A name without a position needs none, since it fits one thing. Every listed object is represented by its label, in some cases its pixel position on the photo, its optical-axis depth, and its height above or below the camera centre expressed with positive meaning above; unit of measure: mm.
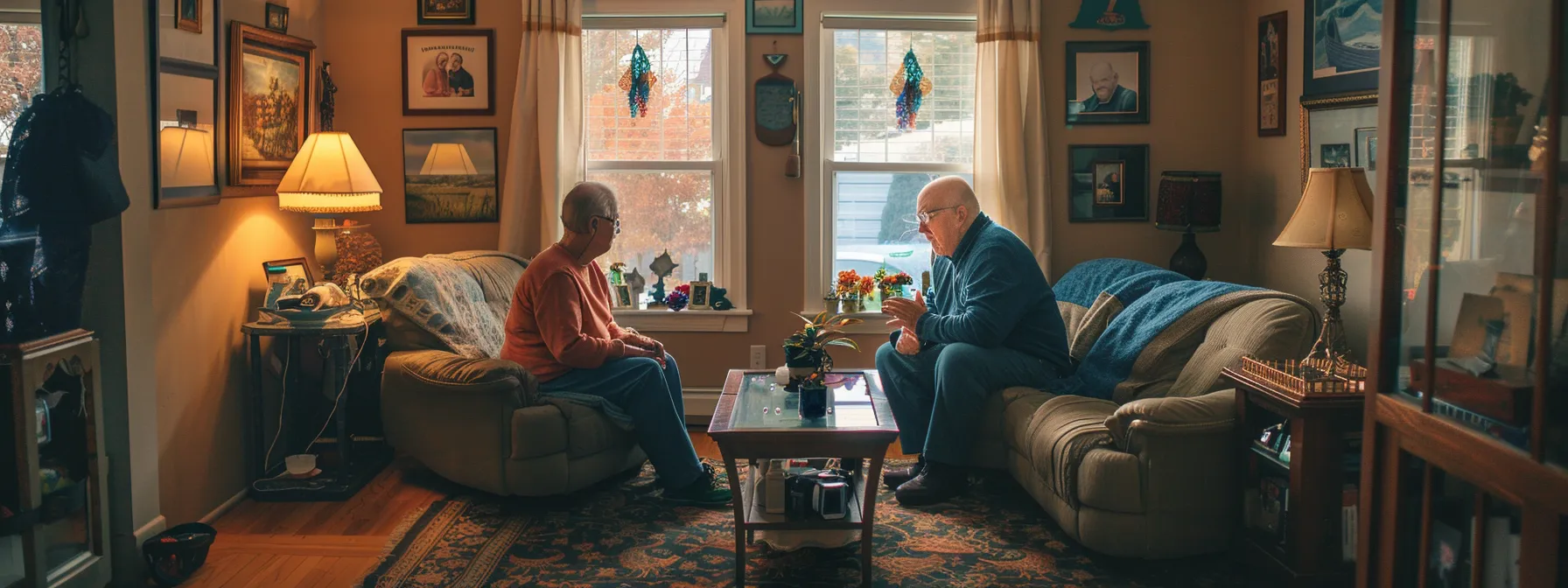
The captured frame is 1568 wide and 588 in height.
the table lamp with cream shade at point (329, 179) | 4305 +124
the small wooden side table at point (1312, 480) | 2885 -692
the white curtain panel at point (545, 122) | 5055 +418
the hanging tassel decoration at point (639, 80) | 5191 +622
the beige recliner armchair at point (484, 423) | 3834 -740
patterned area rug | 3238 -1044
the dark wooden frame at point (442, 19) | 5172 +896
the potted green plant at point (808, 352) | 3641 -447
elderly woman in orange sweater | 3838 -483
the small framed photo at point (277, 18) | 4480 +783
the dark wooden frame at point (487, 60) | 5176 +707
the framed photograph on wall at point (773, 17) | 5109 +906
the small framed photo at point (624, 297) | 5328 -400
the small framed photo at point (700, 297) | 5309 -391
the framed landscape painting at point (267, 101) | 4105 +434
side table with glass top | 3143 -643
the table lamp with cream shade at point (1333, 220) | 3191 -2
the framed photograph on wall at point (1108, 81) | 5160 +628
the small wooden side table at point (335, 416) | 4109 -774
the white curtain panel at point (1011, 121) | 5012 +435
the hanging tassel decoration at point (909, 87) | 5180 +597
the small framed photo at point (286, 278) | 4199 -263
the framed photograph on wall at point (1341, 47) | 4113 +659
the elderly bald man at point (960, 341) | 3916 -454
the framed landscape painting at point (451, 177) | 5227 +169
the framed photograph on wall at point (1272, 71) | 4789 +644
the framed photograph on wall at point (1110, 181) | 5199 +169
